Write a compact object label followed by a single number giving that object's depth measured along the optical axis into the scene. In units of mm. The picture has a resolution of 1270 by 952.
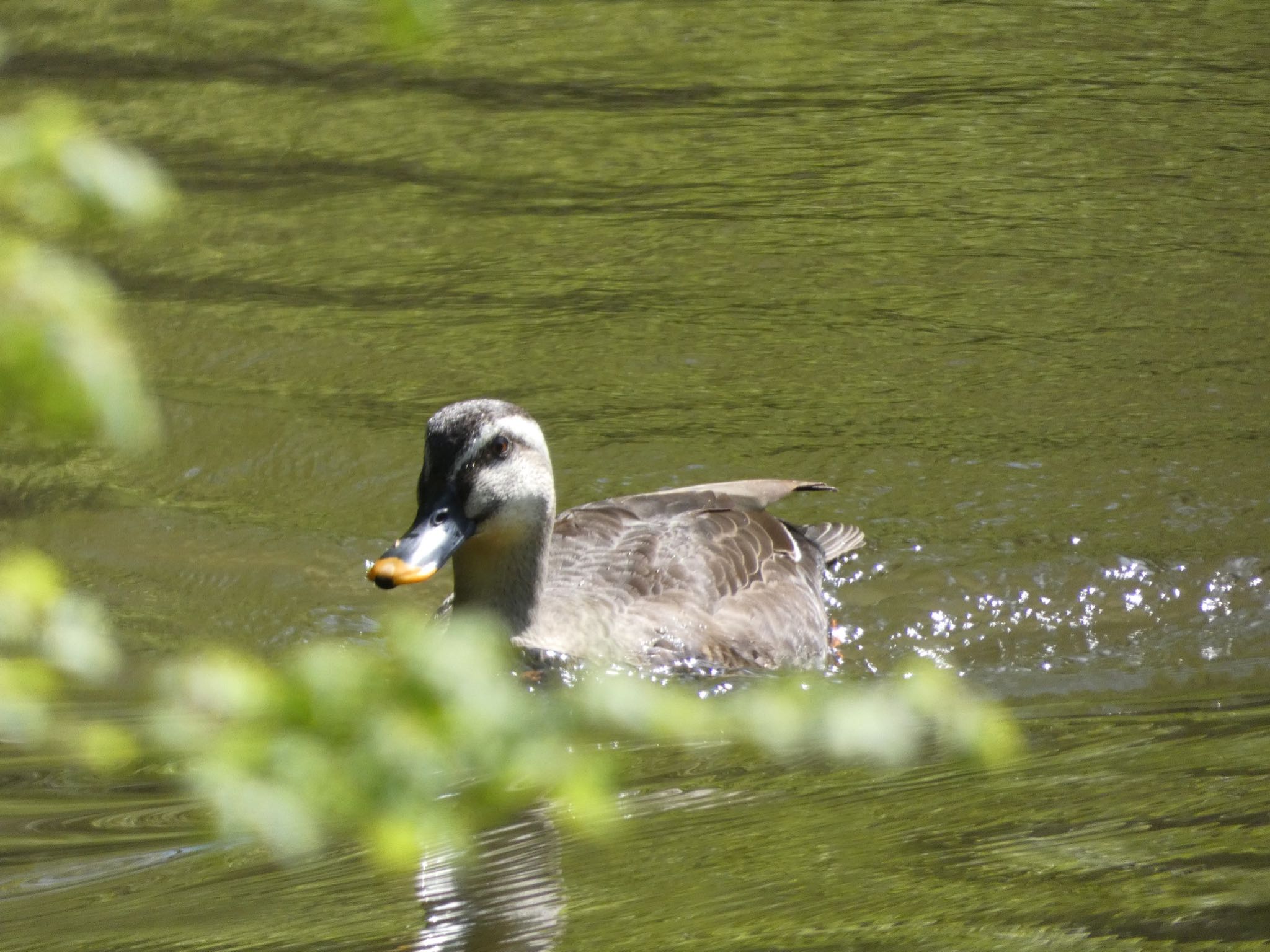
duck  13539
